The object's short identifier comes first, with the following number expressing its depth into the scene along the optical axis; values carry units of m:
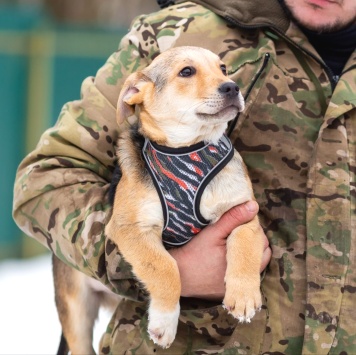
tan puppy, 3.01
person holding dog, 3.17
